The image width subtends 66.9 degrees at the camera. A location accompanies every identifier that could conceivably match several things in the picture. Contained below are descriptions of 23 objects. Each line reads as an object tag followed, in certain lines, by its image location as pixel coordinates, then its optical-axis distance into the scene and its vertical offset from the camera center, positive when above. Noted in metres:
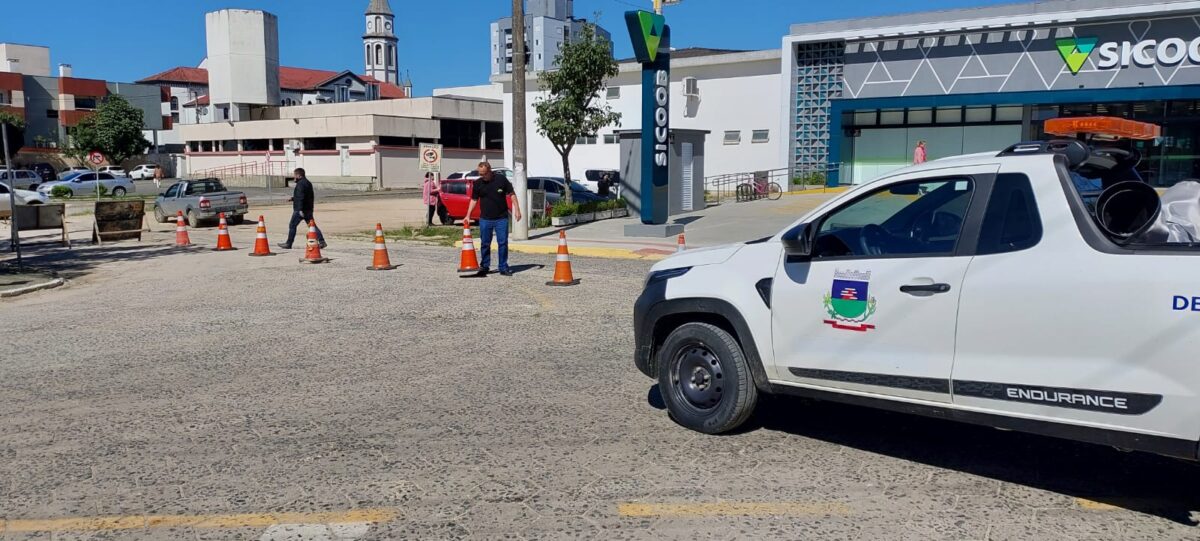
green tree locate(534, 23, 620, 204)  24.05 +2.62
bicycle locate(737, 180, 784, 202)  31.98 -0.25
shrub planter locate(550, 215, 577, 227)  23.02 -0.91
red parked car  25.34 -0.34
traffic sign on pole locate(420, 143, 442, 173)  26.30 +0.81
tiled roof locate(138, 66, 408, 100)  90.38 +11.58
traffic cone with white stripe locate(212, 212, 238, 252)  19.31 -1.10
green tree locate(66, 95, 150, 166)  68.94 +4.32
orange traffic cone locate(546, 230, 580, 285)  13.16 -1.22
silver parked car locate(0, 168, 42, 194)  52.70 +0.49
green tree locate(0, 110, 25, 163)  14.95 +0.86
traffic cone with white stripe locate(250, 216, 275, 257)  17.97 -1.15
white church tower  159.25 +25.54
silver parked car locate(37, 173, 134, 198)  50.19 +0.17
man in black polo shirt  13.55 -0.25
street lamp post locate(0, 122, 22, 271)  14.58 -0.01
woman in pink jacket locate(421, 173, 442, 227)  25.61 -0.37
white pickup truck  4.08 -0.64
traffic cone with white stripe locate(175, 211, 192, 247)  20.83 -1.12
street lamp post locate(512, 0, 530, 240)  19.38 +1.55
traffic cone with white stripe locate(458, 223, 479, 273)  14.19 -1.13
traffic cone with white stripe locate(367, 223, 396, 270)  15.37 -1.20
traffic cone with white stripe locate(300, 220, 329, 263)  16.06 -1.13
